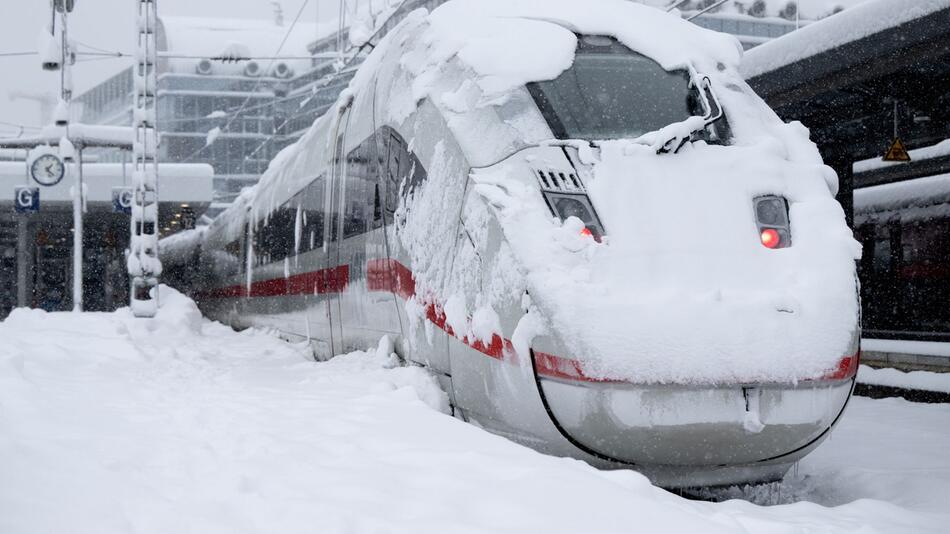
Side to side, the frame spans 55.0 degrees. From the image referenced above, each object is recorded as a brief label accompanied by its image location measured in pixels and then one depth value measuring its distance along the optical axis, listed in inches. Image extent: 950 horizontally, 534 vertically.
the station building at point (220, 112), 2625.5
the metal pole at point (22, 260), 1071.0
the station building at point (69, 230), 936.3
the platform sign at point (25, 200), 799.1
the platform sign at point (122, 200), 814.5
